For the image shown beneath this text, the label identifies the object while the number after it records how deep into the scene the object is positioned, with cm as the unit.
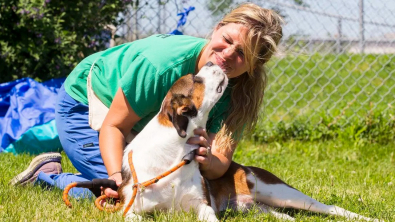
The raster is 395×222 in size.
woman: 358
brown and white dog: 321
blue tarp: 538
